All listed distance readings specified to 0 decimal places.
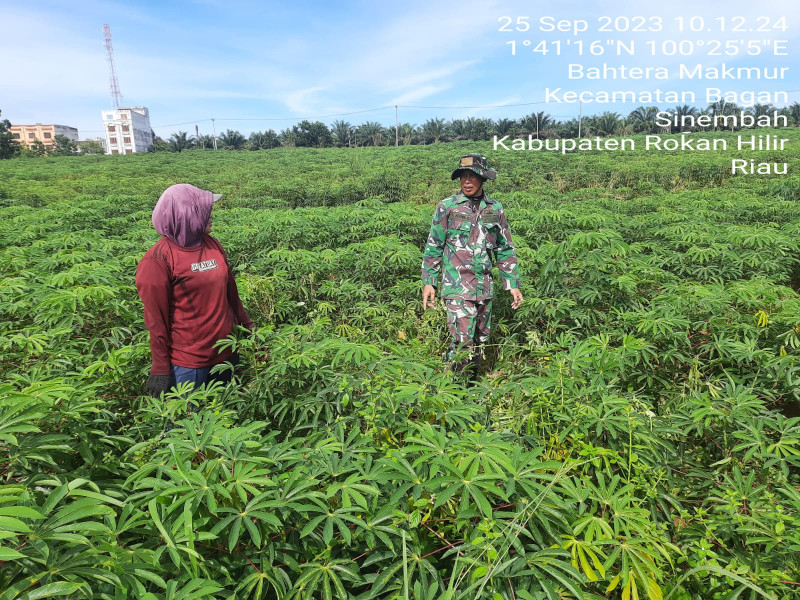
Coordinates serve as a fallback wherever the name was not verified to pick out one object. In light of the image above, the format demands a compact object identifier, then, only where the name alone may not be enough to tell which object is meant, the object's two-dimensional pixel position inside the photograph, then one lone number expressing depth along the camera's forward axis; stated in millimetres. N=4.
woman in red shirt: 1703
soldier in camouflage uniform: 2629
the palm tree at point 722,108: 38406
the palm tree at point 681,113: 37000
